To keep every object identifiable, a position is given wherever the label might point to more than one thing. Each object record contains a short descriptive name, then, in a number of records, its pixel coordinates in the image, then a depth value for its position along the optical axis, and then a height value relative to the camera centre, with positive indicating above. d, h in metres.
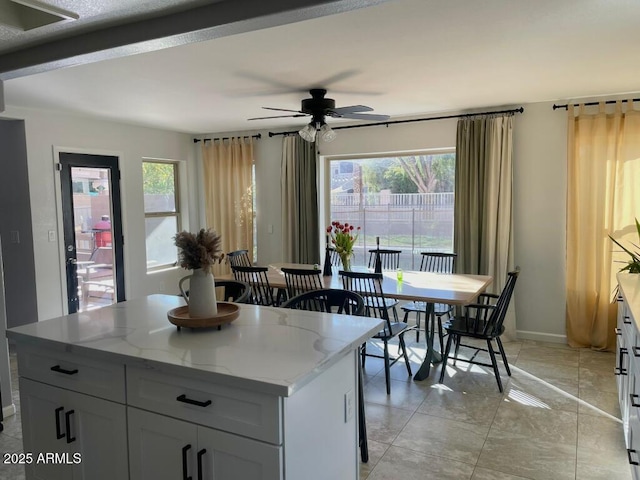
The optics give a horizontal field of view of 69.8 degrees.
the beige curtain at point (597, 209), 4.21 -0.07
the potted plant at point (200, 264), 1.95 -0.24
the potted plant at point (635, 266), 3.43 -0.49
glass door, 5.02 -0.23
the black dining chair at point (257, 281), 4.07 -0.66
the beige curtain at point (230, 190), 6.28 +0.24
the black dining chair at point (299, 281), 3.79 -0.63
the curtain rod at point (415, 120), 4.69 +0.95
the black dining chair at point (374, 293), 3.49 -0.68
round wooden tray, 1.94 -0.48
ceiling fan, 3.91 +0.80
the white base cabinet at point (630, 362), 2.16 -0.90
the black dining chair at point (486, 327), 3.51 -0.99
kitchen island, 1.45 -0.67
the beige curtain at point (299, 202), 5.75 +0.06
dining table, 3.42 -0.67
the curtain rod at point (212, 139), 6.18 +0.97
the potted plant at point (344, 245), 4.17 -0.36
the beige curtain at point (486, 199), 4.70 +0.05
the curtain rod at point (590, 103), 4.18 +0.93
